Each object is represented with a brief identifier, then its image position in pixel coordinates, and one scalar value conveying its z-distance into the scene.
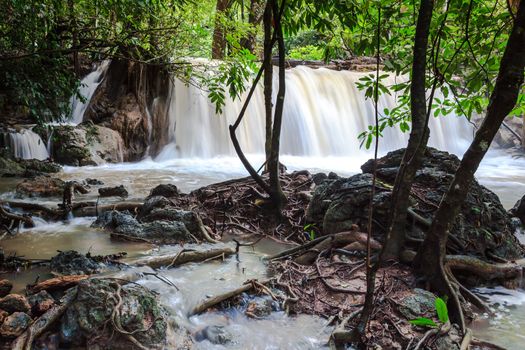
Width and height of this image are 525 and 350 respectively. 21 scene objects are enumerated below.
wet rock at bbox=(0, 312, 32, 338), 2.62
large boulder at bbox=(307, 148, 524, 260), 4.21
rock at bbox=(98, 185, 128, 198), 7.11
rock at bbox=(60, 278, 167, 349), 2.70
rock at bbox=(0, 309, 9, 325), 2.71
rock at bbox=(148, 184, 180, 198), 6.64
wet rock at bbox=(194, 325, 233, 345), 2.93
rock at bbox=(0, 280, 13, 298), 3.17
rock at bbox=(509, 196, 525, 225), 6.11
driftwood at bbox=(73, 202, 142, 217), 5.91
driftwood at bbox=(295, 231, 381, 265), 4.21
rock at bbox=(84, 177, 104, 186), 8.47
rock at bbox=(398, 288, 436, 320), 3.12
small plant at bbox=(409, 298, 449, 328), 2.87
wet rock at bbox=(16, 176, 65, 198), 7.15
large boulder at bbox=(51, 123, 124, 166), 11.15
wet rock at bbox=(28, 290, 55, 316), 2.89
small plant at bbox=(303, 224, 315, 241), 5.01
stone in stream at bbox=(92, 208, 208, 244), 4.88
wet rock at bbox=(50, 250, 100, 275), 3.72
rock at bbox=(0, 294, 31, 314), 2.83
